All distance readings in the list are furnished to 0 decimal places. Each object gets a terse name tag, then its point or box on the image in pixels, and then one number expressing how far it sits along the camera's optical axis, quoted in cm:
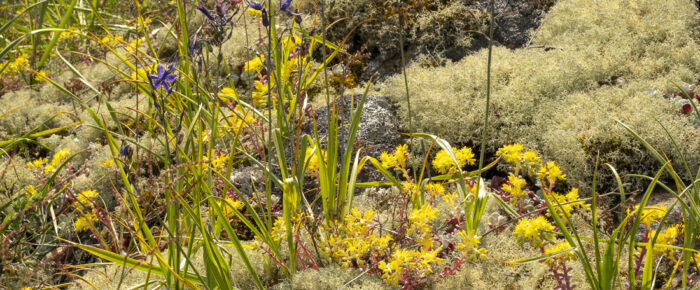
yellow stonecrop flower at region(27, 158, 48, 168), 301
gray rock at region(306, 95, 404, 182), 301
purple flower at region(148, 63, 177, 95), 156
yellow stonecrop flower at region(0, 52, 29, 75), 429
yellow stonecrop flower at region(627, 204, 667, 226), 184
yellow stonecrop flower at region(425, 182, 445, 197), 227
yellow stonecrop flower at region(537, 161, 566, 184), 213
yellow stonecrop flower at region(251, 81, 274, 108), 287
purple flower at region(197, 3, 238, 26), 169
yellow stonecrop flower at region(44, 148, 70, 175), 293
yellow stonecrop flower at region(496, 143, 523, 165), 225
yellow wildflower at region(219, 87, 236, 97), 302
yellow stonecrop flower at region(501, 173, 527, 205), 223
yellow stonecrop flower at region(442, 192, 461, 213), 213
